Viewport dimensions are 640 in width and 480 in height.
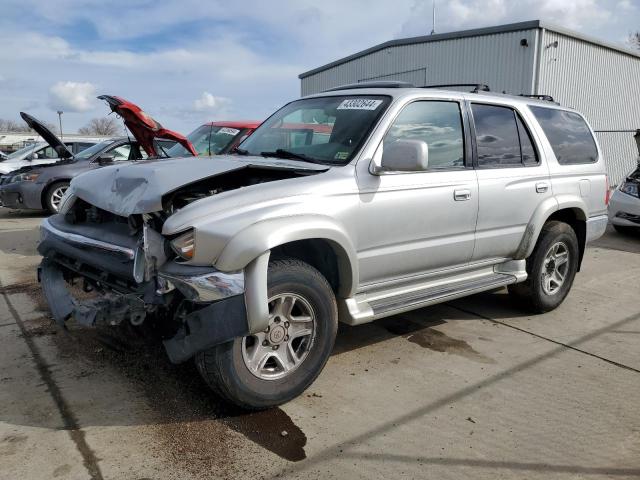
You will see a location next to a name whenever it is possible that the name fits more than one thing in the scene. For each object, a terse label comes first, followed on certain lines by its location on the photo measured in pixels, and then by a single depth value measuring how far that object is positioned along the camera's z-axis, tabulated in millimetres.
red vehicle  8281
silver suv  2898
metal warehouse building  14844
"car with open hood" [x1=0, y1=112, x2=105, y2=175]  12789
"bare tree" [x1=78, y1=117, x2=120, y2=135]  82050
